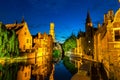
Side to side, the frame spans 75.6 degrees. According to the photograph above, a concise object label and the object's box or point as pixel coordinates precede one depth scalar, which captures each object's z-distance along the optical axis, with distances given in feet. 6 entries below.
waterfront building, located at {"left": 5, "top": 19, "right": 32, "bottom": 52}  86.82
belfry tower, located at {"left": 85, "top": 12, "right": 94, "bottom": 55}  93.70
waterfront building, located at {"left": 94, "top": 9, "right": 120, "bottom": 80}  35.21
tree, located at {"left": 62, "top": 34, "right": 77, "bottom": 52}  137.27
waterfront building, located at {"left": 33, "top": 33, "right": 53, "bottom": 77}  72.06
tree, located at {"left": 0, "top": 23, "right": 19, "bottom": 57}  53.89
